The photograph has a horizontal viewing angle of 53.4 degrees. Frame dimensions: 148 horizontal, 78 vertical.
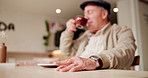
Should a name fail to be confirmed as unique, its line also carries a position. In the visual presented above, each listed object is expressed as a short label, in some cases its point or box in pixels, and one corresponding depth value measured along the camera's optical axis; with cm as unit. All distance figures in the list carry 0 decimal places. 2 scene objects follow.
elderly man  44
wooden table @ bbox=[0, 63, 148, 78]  61
